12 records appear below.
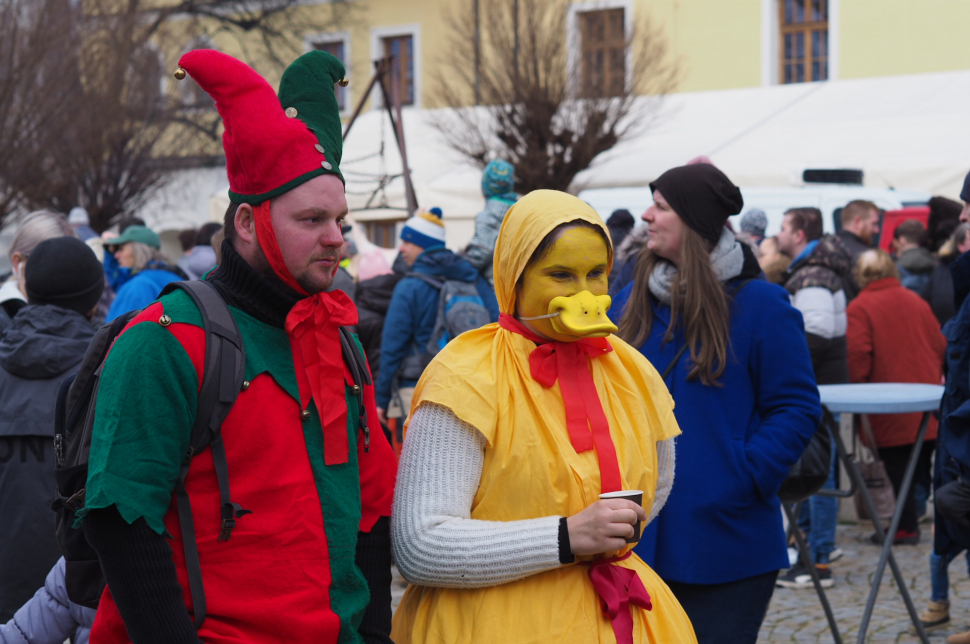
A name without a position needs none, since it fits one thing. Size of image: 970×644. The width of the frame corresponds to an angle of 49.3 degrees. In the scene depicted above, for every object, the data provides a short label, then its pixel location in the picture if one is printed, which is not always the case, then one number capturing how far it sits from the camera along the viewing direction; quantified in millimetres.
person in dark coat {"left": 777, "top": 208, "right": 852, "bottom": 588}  6215
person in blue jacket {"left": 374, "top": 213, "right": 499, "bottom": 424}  6031
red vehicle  10367
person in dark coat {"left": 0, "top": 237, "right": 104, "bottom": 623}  3410
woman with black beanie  2986
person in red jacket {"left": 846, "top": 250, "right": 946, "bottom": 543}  6902
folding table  4367
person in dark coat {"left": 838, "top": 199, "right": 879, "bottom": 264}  8570
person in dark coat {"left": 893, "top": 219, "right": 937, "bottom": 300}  8219
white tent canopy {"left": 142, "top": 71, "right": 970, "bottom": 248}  13895
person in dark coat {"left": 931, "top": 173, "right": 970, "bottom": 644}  3660
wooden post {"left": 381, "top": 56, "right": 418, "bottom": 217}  10945
